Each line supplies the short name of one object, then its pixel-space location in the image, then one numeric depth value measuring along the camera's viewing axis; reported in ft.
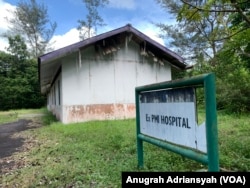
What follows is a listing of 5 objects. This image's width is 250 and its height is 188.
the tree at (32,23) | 89.07
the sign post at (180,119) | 5.62
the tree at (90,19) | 80.66
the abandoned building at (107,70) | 28.16
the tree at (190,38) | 54.96
